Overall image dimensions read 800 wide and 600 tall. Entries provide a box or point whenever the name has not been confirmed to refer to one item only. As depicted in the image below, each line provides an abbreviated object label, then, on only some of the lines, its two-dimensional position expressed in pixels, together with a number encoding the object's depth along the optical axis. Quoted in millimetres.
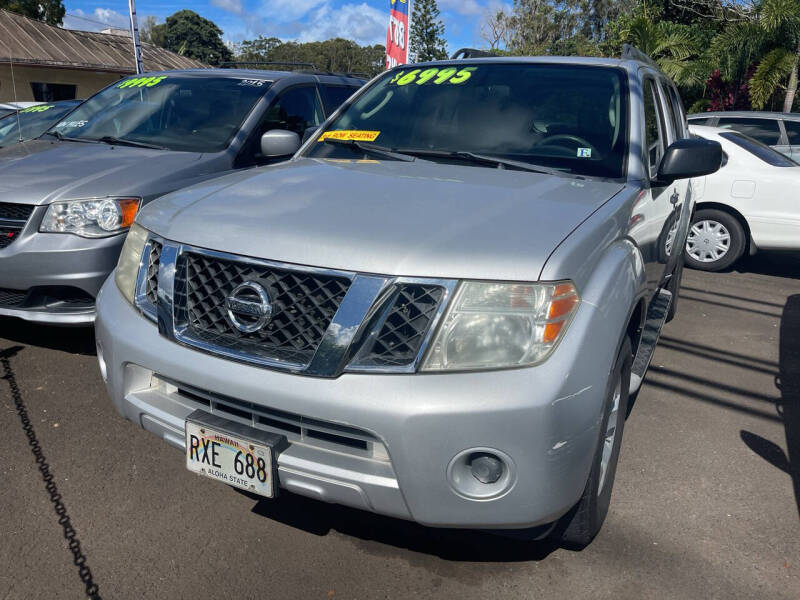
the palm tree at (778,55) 16328
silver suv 1972
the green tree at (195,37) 72669
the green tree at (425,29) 56062
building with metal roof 23141
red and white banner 10320
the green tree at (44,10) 36438
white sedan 7133
